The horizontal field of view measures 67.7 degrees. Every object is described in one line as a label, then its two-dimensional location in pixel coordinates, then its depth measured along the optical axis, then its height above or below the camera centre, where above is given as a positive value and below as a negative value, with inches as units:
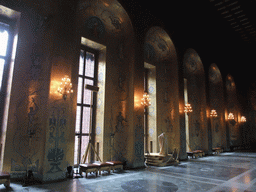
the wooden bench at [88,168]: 301.4 -65.8
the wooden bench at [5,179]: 226.1 -62.4
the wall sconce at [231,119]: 784.9 +34.2
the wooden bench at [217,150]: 674.8 -80.5
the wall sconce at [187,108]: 538.8 +52.0
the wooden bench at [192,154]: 541.9 -75.5
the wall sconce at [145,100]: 412.5 +57.1
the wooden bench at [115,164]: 339.3 -68.2
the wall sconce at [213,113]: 668.7 +47.6
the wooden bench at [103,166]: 319.6 -67.7
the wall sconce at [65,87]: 290.7 +59.1
